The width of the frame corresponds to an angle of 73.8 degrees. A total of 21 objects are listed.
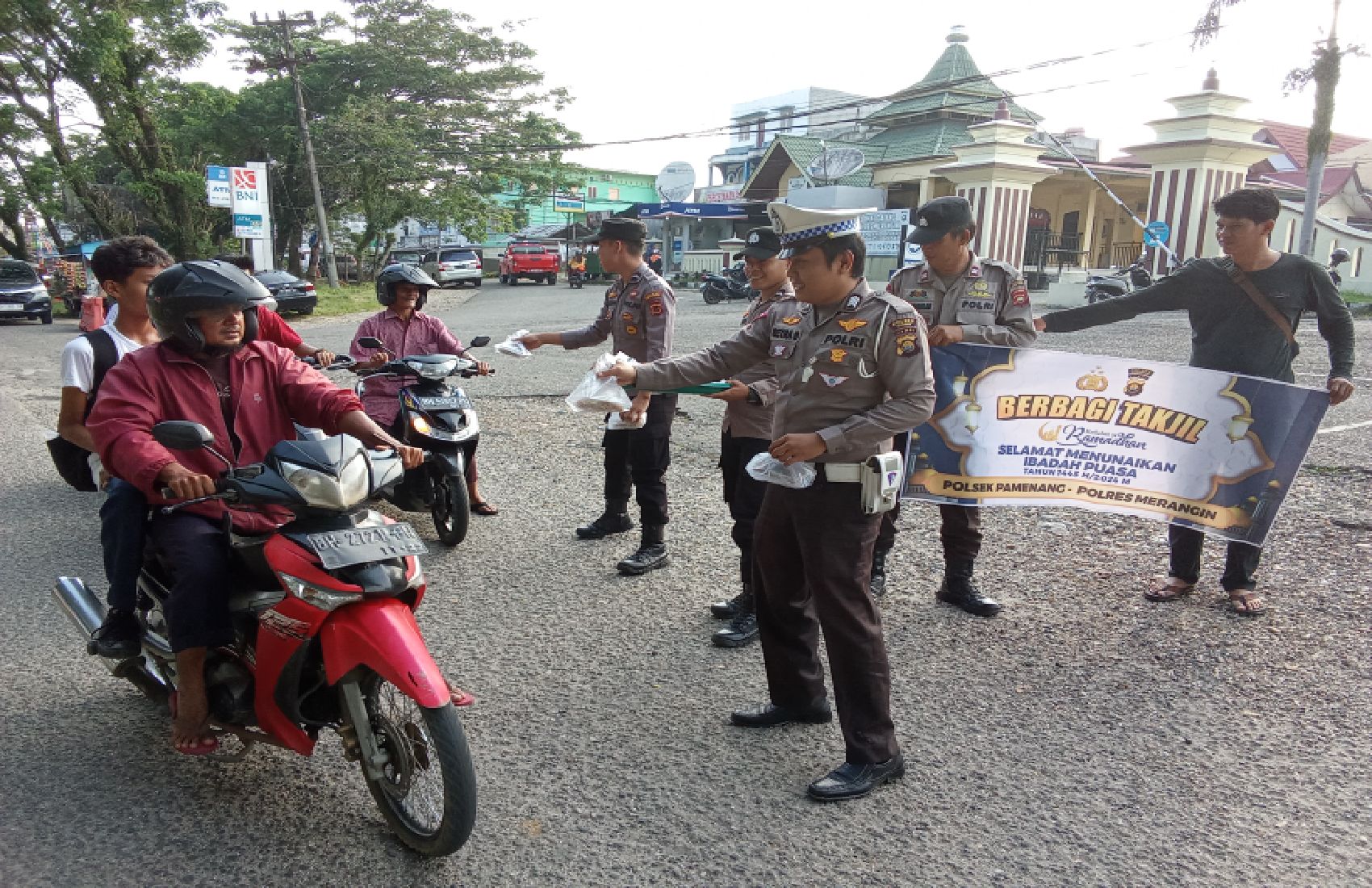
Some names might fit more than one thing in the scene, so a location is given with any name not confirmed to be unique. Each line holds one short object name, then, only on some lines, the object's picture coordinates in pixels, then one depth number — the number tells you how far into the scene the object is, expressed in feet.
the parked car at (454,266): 123.44
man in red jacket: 8.80
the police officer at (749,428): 13.10
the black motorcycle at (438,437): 17.60
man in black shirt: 13.55
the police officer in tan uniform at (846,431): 9.31
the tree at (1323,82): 53.16
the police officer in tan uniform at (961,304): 13.74
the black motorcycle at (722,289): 85.97
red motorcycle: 7.91
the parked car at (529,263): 134.41
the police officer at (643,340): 16.46
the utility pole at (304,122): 99.30
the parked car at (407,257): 132.88
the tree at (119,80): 80.12
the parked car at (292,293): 69.26
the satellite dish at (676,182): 123.75
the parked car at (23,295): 67.72
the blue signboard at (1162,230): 66.85
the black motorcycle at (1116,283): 60.18
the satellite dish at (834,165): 94.58
